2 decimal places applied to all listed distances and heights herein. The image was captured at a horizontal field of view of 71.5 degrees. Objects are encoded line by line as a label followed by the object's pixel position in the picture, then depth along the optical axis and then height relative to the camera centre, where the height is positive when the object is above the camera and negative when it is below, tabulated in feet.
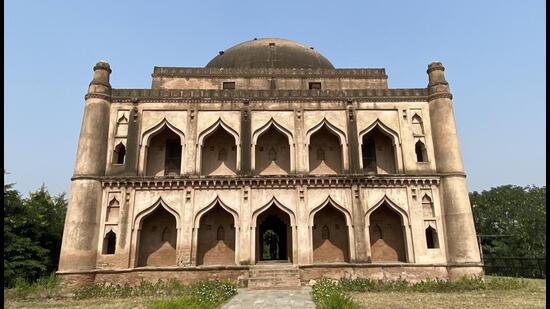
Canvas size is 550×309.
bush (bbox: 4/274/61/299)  48.49 -3.82
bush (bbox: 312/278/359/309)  30.30 -3.80
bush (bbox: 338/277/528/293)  50.90 -4.00
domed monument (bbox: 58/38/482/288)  56.34 +10.71
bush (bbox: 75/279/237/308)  43.11 -3.99
